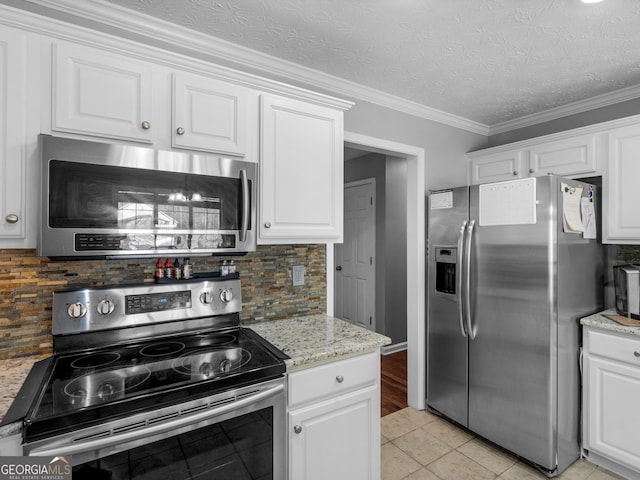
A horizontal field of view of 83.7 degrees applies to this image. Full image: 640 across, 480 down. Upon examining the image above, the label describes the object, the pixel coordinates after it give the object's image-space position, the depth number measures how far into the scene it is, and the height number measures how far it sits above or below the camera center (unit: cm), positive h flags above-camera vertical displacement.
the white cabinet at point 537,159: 244 +65
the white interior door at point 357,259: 441 -22
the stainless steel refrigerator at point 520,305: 208 -39
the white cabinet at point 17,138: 121 +36
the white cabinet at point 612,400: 200 -92
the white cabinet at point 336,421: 147 -78
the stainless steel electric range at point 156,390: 105 -48
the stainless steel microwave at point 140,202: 125 +16
